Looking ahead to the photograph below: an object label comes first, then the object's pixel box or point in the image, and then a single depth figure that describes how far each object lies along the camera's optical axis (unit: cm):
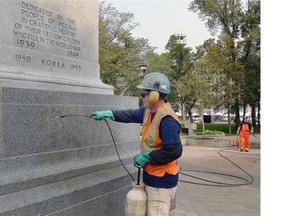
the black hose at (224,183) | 572
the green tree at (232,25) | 2299
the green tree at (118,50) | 2284
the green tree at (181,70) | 2618
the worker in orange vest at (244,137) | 1130
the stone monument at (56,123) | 228
